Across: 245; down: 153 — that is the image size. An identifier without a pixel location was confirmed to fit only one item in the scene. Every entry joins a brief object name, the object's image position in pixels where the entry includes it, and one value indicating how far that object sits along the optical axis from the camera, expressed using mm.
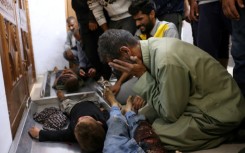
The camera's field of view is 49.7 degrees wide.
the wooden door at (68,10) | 5107
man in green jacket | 1363
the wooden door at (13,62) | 1721
